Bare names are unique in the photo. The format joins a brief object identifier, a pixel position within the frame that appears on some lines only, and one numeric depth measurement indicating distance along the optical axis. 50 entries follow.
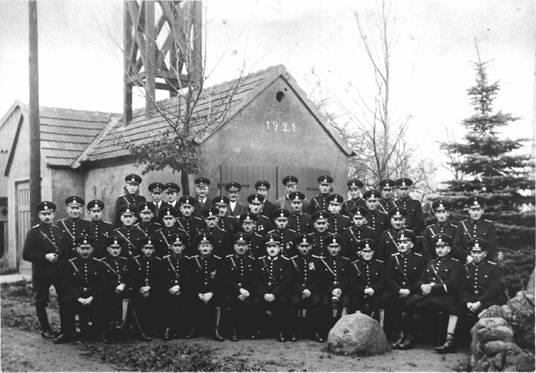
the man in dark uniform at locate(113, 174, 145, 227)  9.12
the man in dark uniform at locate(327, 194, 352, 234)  8.93
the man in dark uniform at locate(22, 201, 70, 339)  8.01
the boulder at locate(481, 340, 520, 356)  5.70
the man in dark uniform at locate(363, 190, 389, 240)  8.93
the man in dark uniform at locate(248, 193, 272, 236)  8.82
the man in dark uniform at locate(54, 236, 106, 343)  7.72
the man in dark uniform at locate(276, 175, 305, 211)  9.53
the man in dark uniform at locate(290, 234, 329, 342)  7.98
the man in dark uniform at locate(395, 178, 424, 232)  9.04
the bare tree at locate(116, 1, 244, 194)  10.06
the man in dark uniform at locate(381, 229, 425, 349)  7.72
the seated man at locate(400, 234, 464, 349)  7.34
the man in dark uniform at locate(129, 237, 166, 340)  7.99
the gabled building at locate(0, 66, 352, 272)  11.70
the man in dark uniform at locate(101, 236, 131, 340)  7.89
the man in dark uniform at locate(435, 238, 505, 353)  7.13
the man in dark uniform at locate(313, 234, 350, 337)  8.01
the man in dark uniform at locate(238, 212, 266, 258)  8.58
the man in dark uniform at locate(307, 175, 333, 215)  9.52
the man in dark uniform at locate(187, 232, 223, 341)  8.06
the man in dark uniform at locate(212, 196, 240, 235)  8.92
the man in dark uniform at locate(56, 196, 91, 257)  8.47
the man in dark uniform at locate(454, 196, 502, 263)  7.90
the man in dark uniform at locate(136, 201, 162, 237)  8.59
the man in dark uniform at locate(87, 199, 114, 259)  8.45
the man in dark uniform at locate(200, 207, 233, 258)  8.63
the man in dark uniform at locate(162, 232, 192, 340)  8.00
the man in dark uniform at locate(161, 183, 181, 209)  9.27
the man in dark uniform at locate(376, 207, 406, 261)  8.27
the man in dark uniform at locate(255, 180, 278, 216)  9.34
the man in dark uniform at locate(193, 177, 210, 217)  9.34
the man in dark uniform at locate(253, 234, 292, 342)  7.95
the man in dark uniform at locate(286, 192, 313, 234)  9.00
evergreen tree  9.96
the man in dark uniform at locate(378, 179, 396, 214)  9.28
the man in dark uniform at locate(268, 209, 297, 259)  8.39
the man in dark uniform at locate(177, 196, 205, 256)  8.74
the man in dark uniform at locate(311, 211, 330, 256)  8.48
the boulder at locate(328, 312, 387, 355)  6.85
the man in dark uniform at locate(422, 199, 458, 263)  8.18
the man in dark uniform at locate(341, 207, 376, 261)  8.53
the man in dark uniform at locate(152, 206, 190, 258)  8.34
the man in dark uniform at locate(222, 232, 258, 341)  8.02
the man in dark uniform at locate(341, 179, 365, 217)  9.39
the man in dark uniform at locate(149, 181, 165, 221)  9.10
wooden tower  11.72
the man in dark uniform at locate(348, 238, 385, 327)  7.93
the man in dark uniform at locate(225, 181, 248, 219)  9.38
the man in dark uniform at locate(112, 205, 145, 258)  8.27
